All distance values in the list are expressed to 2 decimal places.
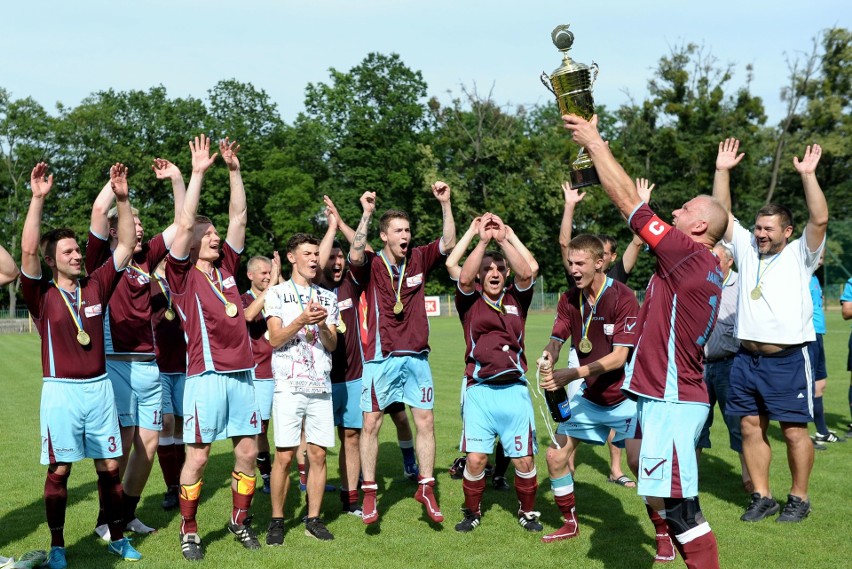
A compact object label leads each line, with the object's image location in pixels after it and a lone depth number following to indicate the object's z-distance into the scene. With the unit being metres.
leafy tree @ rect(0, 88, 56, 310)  61.12
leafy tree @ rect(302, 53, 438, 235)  56.59
